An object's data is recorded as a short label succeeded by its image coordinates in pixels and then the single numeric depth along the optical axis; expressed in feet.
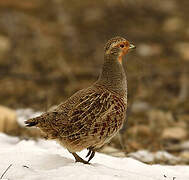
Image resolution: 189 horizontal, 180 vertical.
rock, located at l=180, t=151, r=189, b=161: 43.70
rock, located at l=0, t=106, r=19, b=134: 42.09
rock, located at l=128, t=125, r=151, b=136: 48.57
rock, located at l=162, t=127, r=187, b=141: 48.42
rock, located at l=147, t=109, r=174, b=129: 51.24
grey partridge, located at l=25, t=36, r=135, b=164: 27.63
